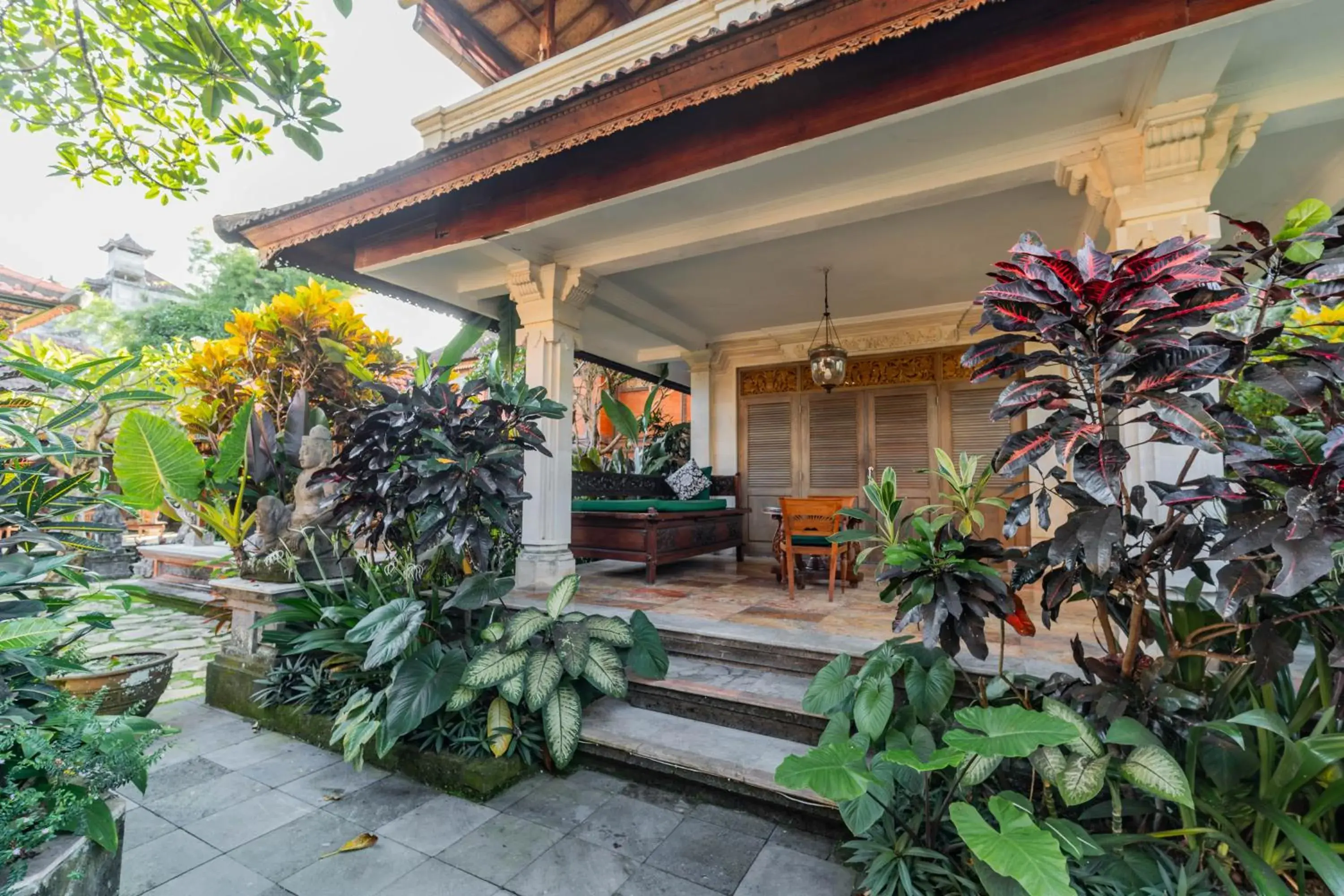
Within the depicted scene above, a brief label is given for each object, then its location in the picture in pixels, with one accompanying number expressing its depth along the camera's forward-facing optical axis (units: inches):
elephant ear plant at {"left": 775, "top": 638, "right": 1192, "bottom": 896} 47.5
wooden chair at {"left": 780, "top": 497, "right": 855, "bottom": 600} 155.1
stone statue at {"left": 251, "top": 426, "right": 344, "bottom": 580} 124.0
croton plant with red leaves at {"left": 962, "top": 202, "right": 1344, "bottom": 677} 51.0
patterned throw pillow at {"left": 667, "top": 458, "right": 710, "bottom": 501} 229.0
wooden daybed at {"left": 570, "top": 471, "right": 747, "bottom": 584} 176.1
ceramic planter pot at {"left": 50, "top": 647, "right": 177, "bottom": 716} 101.6
